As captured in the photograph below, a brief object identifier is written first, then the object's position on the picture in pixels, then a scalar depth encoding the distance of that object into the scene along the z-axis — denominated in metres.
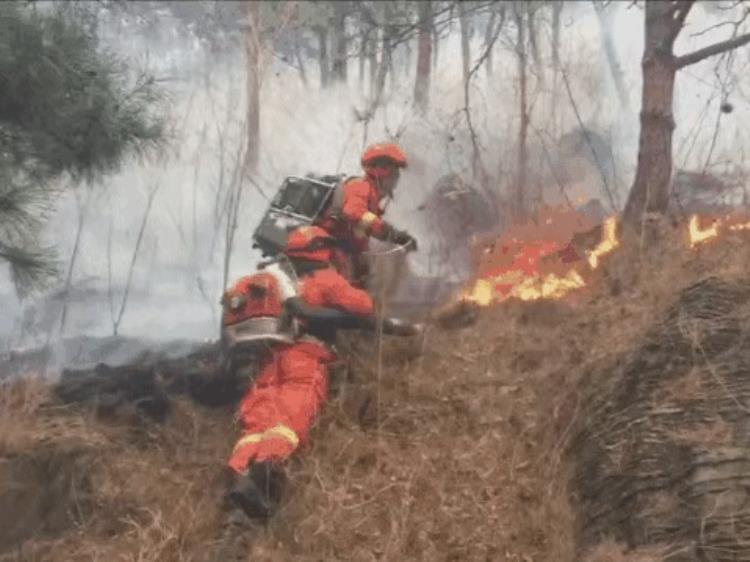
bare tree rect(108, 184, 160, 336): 9.91
